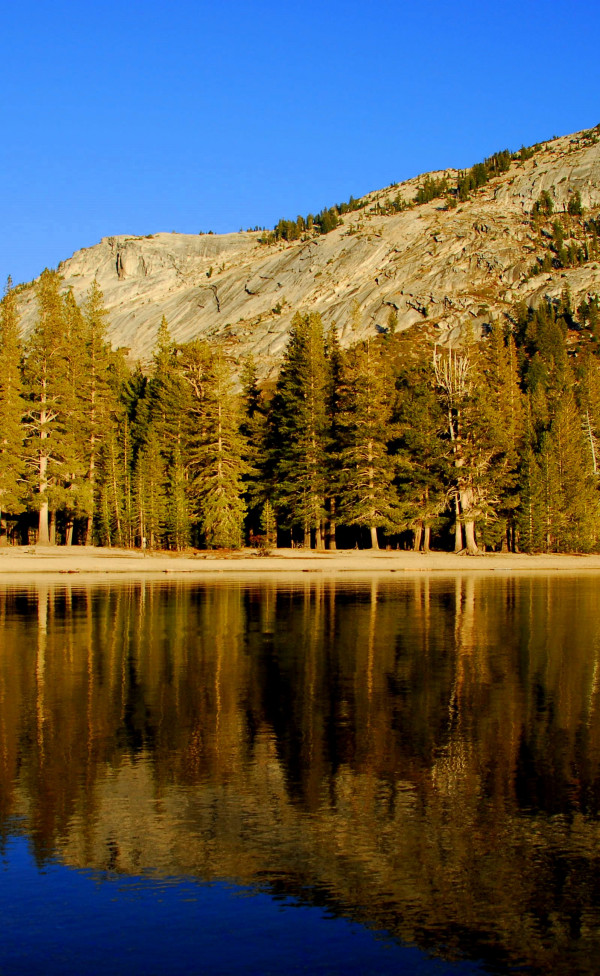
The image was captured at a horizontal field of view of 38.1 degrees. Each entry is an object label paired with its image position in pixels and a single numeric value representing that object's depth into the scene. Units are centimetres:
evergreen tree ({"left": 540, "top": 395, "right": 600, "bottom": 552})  7112
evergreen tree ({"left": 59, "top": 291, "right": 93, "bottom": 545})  6456
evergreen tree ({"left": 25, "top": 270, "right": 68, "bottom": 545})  6388
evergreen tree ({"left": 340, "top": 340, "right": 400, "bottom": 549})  6612
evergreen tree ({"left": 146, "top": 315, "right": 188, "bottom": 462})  7381
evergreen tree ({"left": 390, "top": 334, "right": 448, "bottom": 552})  6731
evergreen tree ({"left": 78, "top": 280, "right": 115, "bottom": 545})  7288
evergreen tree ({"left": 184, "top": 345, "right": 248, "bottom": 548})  6725
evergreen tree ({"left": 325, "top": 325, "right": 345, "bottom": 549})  6812
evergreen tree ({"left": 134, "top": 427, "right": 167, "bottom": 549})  6881
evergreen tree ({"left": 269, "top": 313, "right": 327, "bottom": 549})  6831
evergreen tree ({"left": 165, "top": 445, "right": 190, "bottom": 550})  6831
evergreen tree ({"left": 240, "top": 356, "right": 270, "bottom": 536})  7363
